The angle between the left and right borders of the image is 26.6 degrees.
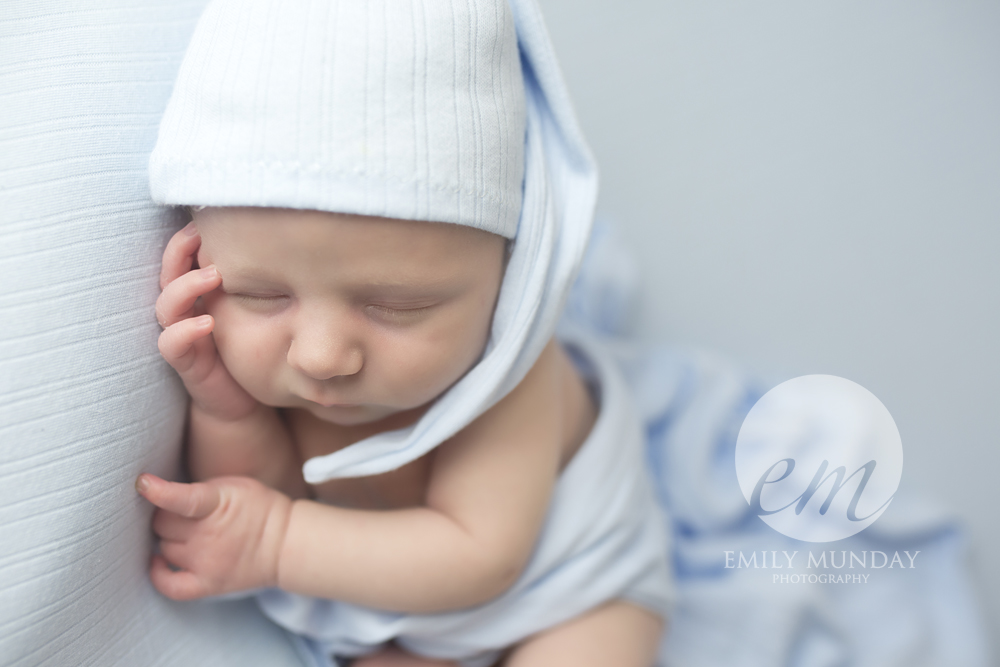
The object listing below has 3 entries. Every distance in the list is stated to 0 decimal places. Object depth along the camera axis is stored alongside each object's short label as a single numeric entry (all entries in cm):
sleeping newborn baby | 57
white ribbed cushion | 56
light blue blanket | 69
